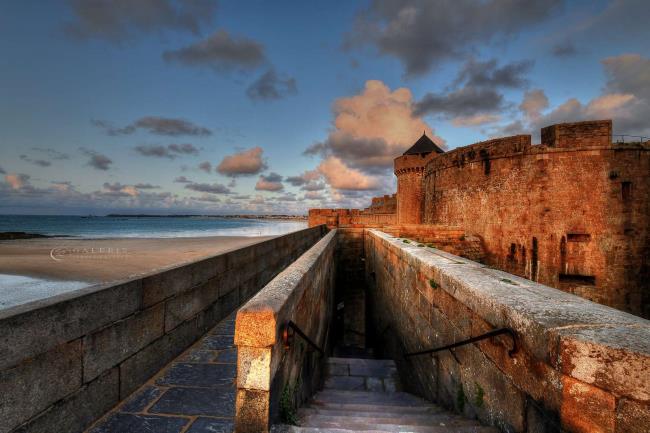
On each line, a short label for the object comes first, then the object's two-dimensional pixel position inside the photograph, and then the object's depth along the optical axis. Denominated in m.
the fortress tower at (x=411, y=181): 31.22
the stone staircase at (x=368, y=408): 2.25
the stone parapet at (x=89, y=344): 1.79
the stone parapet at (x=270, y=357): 1.78
